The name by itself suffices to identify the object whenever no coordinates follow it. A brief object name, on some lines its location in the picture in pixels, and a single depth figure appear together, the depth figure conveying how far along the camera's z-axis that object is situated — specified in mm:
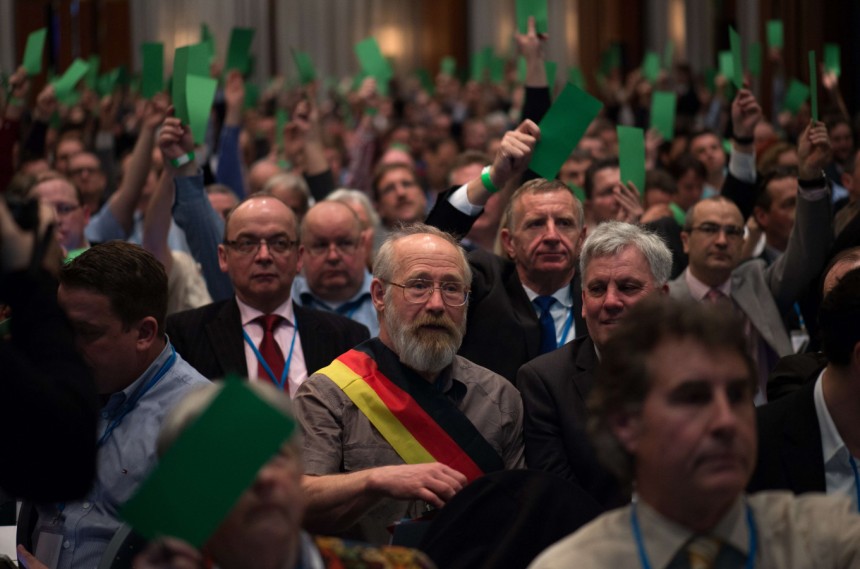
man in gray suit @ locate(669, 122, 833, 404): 5039
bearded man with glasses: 3498
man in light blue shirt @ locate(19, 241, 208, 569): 3277
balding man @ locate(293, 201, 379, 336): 5586
